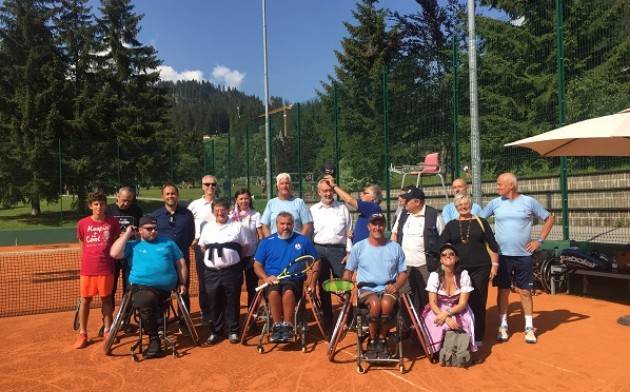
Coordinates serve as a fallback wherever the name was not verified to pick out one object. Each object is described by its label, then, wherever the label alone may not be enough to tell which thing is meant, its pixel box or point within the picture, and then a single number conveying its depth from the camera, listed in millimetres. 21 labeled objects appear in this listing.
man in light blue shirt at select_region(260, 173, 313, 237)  5582
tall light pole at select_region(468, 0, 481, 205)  7930
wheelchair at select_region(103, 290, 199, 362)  4980
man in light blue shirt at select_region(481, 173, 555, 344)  5152
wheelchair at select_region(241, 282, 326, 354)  5035
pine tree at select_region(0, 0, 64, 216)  21844
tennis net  7910
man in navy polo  5574
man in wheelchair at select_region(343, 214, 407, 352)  4566
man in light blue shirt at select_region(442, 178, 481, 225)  5641
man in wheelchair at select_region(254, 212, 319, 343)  4992
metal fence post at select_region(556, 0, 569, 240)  8227
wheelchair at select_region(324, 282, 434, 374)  4453
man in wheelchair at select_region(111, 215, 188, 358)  4969
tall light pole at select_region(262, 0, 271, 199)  14930
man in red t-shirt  5301
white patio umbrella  5320
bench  6601
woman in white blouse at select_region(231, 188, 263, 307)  5695
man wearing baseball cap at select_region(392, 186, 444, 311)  5066
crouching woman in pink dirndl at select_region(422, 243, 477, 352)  4629
